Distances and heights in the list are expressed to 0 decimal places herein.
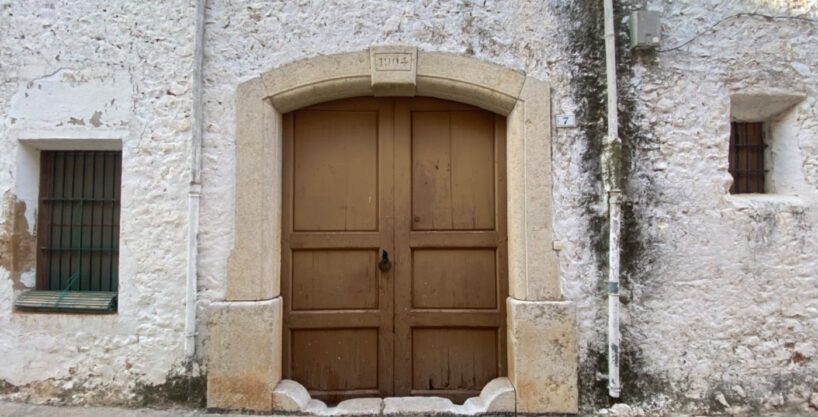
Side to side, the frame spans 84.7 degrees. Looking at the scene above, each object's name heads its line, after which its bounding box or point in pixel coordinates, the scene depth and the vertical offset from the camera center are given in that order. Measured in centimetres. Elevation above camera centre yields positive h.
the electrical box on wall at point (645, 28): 306 +141
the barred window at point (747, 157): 329 +57
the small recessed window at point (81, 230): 328 +1
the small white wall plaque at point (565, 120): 312 +79
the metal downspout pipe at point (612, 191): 297 +28
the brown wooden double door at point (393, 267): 331 -25
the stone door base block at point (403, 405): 301 -117
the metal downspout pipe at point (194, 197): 302 +24
